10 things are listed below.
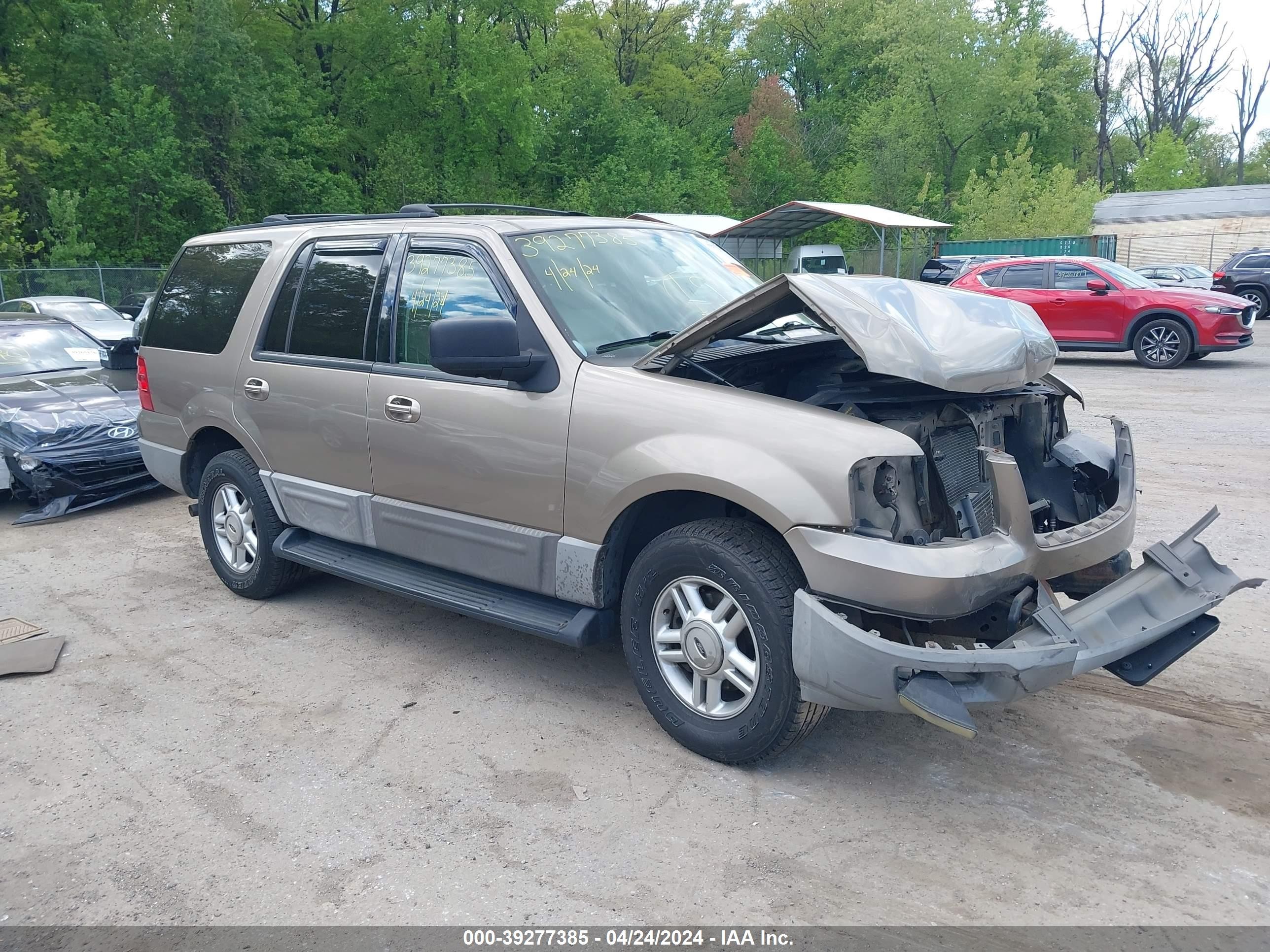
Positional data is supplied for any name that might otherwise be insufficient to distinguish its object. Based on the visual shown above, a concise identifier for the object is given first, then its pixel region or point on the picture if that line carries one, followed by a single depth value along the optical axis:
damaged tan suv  3.30
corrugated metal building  39.53
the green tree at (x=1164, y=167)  53.69
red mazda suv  14.52
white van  32.16
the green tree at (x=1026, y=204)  35.62
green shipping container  32.19
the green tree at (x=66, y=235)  25.53
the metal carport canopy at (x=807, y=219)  21.92
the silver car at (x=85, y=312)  14.89
